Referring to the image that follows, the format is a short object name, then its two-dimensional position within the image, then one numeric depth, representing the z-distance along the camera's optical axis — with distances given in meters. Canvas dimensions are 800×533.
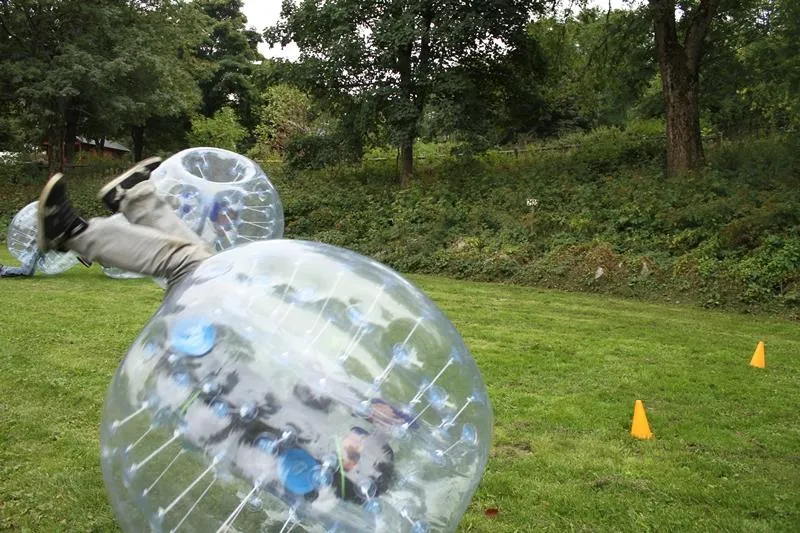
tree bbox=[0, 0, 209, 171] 25.78
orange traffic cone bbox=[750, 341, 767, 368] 8.12
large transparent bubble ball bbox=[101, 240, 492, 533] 2.53
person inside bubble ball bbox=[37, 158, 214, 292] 3.86
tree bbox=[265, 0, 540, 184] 20.66
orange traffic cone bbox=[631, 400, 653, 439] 5.50
